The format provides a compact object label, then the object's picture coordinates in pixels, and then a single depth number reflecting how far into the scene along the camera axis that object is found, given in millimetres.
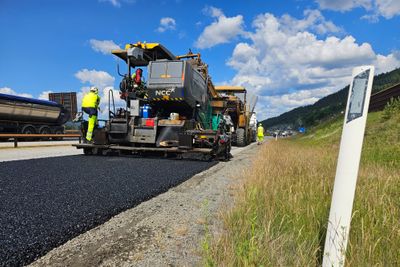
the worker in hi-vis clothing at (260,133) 20047
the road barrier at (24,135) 11264
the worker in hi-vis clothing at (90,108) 8336
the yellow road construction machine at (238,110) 15138
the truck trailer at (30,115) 15750
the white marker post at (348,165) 1318
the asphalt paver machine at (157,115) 7840
